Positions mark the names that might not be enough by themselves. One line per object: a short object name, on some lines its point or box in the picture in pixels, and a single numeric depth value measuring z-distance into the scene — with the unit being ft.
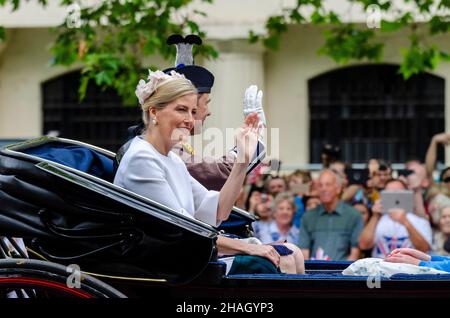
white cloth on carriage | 22.58
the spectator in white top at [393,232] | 38.73
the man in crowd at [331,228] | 39.04
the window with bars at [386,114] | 63.57
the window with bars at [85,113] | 65.62
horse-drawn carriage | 21.42
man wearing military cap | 25.55
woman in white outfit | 22.57
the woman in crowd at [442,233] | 37.93
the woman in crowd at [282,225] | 41.04
